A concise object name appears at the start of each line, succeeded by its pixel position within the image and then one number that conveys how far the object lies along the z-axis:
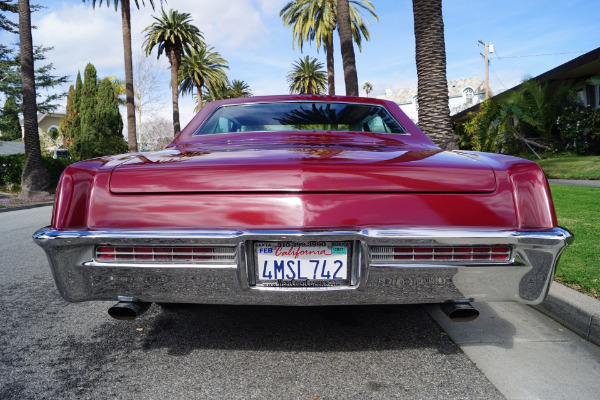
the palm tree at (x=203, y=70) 41.44
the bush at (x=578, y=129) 16.03
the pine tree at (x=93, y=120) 32.25
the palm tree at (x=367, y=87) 87.12
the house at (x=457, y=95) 70.30
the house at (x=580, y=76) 14.79
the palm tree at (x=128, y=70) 21.44
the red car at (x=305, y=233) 1.94
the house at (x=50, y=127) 35.88
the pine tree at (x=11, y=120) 42.05
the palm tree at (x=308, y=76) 48.44
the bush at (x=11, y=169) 19.08
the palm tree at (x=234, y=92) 56.23
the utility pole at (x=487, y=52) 36.41
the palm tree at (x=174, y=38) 33.25
